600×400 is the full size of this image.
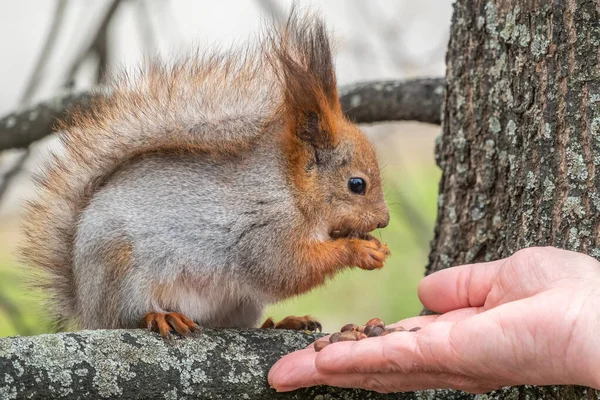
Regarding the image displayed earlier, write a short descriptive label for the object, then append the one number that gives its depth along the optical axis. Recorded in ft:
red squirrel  10.71
